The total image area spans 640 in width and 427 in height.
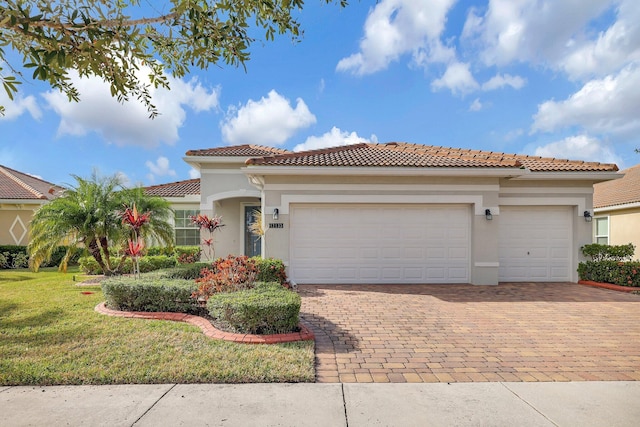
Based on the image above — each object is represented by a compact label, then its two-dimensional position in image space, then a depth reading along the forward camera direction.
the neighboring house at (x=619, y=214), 15.41
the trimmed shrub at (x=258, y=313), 5.62
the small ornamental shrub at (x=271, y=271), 9.59
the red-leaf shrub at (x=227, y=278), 7.08
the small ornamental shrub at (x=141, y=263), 13.05
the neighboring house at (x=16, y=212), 17.80
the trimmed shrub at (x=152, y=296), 7.14
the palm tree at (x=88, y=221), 11.16
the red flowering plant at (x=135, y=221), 8.61
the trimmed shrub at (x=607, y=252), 11.51
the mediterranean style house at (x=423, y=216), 11.04
